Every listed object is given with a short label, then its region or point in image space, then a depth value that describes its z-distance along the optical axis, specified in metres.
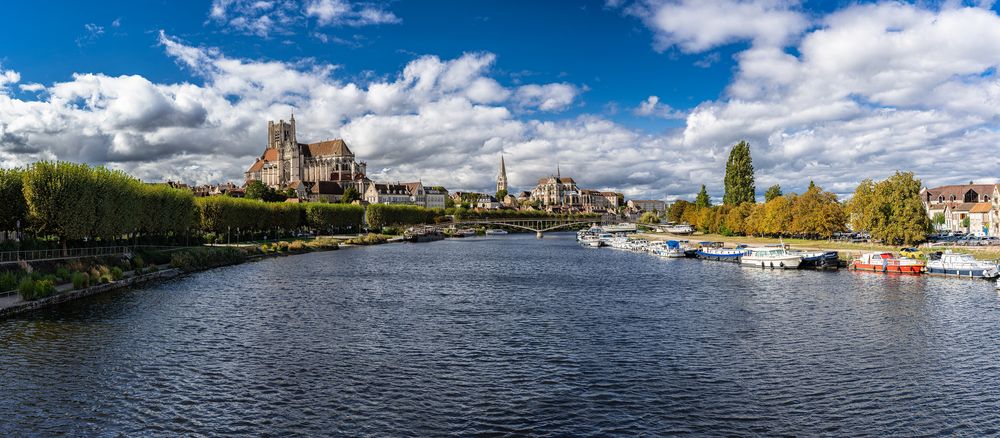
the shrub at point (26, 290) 43.25
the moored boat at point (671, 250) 106.38
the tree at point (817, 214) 104.81
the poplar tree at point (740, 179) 147.88
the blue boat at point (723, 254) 93.74
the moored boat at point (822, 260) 78.06
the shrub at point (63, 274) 52.79
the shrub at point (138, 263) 65.62
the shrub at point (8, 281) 45.07
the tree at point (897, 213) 83.81
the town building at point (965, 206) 141.25
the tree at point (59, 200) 59.44
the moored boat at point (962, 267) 62.39
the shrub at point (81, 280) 50.69
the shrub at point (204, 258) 73.81
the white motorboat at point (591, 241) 150.73
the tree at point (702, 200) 187.18
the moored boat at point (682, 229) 182.62
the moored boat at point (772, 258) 79.69
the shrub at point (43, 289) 44.19
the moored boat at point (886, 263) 68.19
